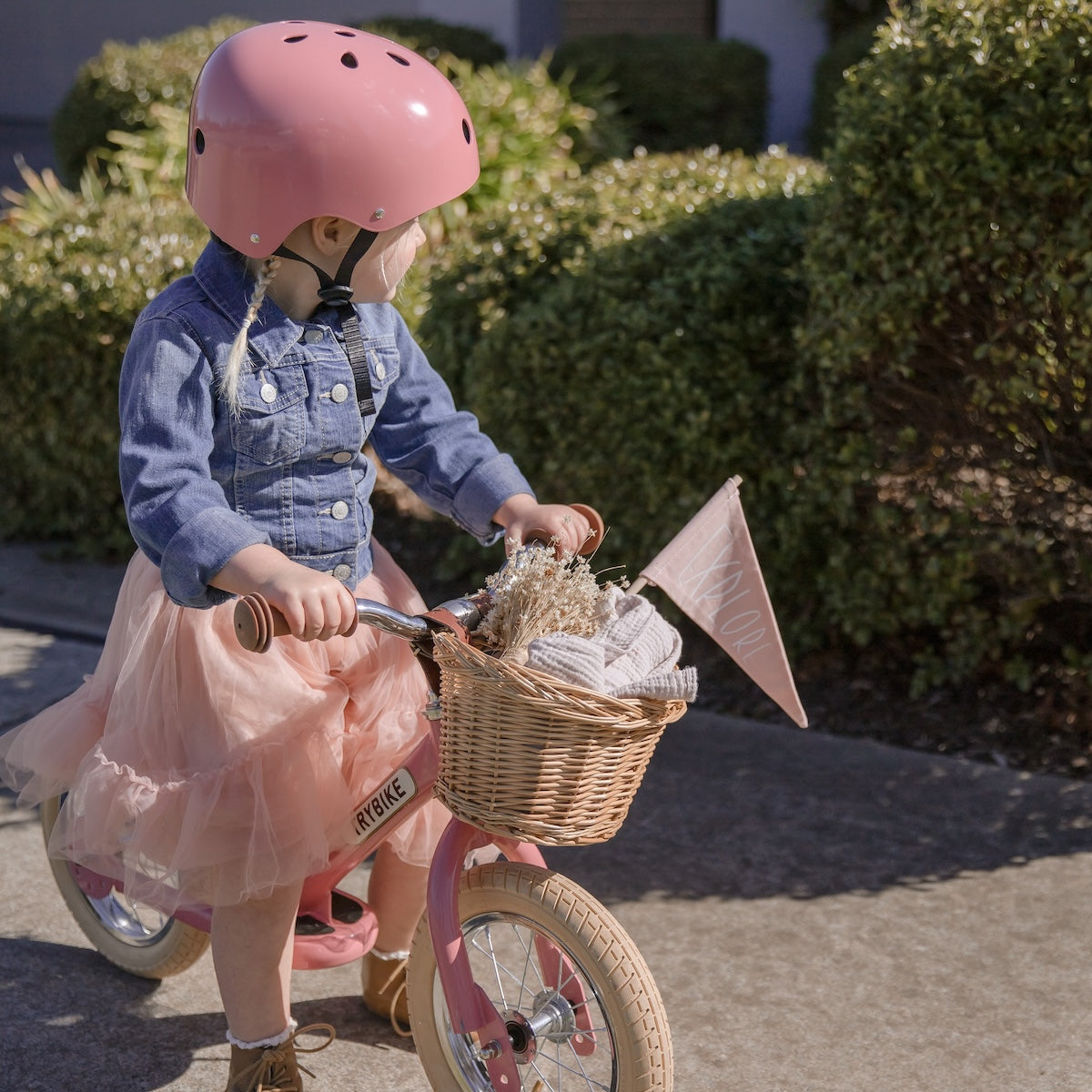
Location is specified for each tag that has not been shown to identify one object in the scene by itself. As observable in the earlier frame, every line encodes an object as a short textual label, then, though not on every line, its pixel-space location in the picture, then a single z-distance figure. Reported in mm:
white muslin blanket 1926
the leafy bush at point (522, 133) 7633
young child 2133
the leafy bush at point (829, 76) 11562
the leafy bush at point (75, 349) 5504
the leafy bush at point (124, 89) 9641
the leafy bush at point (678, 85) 12250
